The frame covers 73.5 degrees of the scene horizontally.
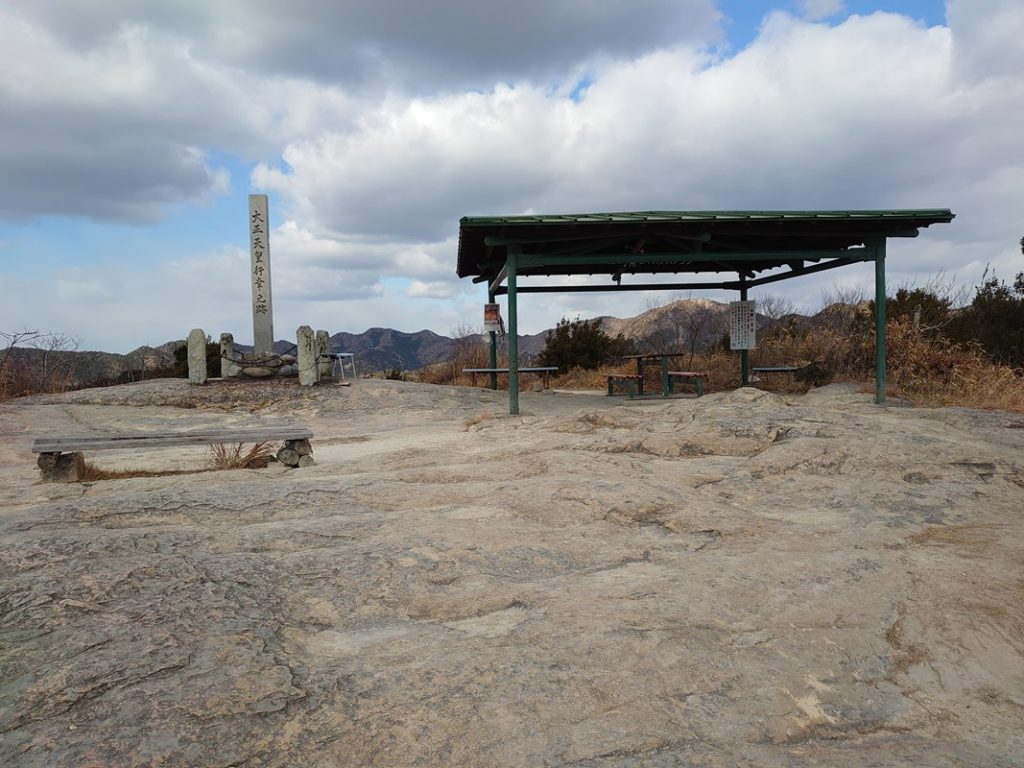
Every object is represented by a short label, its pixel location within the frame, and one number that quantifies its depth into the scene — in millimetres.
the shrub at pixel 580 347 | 20484
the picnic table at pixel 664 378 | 13448
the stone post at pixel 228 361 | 14078
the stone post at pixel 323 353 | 14289
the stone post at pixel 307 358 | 13516
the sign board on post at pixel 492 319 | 14219
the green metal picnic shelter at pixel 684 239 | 10516
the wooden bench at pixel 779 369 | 14008
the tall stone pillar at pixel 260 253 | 14750
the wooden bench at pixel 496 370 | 14242
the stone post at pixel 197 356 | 13430
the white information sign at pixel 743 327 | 14328
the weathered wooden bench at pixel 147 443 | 6469
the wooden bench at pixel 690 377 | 13366
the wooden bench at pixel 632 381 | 13515
